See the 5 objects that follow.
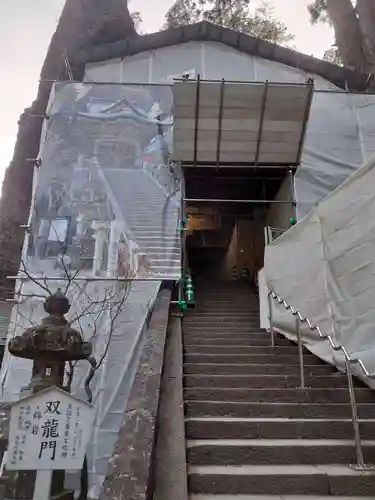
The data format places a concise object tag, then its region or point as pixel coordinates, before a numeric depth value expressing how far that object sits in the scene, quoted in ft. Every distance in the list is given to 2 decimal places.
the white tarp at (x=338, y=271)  14.53
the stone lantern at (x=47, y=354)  12.21
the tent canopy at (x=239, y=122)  29.68
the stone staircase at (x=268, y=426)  9.73
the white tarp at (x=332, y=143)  33.65
